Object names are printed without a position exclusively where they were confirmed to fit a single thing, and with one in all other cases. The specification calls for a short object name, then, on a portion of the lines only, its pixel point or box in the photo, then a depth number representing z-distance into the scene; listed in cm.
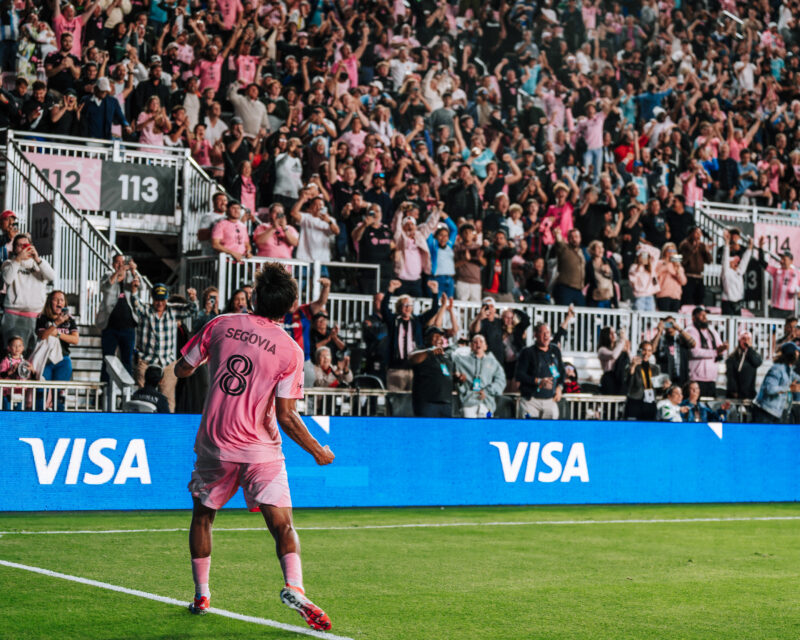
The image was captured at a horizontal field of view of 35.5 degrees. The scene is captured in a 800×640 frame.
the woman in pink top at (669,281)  2072
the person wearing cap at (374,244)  1848
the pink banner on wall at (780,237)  2389
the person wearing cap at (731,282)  2150
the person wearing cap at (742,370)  1911
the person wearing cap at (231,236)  1705
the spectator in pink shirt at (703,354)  1912
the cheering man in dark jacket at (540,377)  1617
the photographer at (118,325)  1499
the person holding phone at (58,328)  1445
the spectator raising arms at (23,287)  1453
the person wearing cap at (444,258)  1833
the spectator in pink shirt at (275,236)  1755
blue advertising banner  1195
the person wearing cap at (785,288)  2222
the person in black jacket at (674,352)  1909
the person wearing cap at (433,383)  1533
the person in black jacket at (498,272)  1958
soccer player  618
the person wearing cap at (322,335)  1622
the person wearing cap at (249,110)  1980
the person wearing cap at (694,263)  2109
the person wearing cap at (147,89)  1897
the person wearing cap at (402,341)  1641
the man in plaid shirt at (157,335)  1477
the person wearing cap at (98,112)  1806
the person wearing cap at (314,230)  1808
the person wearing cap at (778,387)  1756
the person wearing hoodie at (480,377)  1592
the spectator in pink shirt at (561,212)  2119
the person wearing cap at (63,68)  1817
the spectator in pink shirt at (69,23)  1917
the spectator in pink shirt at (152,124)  1872
